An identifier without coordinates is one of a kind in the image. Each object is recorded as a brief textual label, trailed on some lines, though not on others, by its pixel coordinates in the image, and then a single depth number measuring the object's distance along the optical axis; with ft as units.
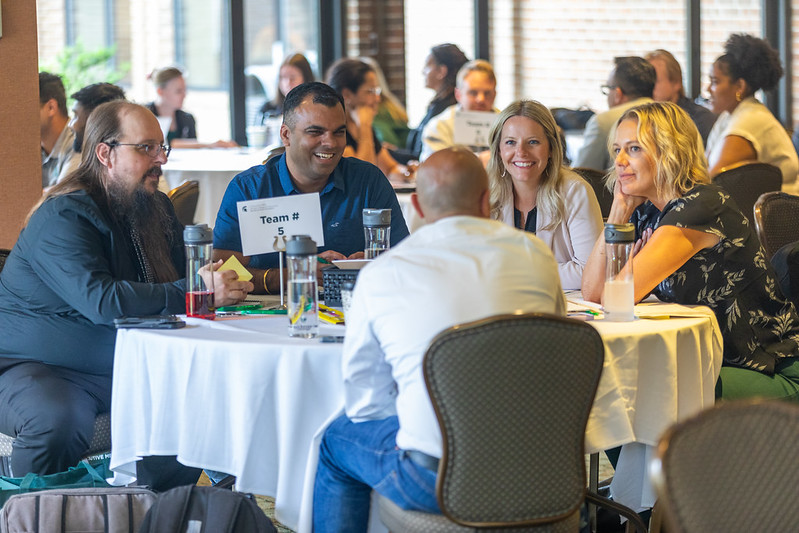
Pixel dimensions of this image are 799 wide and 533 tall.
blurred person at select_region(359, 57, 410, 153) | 50.78
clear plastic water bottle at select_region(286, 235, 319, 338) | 17.17
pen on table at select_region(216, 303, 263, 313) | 19.52
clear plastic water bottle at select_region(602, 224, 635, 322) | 17.71
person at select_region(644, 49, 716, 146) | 45.28
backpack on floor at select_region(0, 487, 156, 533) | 16.63
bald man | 13.91
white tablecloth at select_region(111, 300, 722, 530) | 16.40
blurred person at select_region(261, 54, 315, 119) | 48.32
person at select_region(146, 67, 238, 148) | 48.42
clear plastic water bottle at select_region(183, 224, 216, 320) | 18.68
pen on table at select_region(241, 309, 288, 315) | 19.33
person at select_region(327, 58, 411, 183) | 42.43
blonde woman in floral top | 19.48
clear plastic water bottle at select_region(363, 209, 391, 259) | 20.10
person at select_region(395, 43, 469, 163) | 48.60
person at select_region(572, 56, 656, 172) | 38.46
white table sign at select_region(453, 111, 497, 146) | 39.87
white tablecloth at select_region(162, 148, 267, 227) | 39.97
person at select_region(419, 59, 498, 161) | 42.66
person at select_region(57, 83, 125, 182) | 31.37
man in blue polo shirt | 22.85
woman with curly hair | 40.07
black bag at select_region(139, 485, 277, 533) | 16.29
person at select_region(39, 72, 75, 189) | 33.96
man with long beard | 18.78
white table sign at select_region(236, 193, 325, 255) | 19.56
